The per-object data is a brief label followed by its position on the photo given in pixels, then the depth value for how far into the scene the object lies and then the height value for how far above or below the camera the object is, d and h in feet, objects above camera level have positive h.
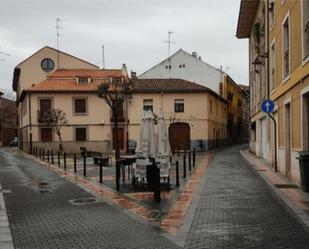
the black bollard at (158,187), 26.00 -4.12
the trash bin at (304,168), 27.89 -3.06
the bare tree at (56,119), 96.92 +3.70
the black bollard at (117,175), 32.40 -3.98
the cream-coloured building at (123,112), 101.52 +5.64
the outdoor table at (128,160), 34.01 -2.74
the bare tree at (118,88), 61.86 +7.89
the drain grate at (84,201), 26.26 -5.20
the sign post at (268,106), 40.31 +2.64
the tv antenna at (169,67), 123.67 +22.05
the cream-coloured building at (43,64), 122.35 +23.42
